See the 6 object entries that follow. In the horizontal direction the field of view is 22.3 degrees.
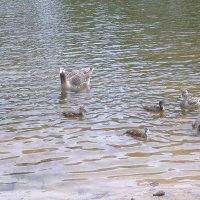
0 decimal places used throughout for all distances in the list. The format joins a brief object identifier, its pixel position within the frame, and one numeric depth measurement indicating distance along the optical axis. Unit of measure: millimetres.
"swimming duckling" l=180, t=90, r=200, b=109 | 14641
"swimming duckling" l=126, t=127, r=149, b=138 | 12180
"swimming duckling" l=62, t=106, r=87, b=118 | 14148
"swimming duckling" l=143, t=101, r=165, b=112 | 14258
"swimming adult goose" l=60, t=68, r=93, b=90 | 18250
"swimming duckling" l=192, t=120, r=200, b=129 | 12589
